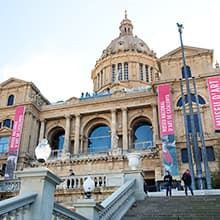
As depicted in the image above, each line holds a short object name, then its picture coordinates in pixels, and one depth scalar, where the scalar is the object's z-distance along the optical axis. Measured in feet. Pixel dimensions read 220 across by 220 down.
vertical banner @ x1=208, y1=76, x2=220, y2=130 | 84.44
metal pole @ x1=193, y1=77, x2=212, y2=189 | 53.38
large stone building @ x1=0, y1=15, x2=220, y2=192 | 88.74
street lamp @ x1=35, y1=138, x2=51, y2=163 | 18.31
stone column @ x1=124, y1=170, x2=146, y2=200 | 42.00
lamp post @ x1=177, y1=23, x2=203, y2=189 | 55.85
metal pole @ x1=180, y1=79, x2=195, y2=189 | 57.18
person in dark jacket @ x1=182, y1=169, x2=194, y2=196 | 47.88
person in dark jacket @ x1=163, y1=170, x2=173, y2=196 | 46.47
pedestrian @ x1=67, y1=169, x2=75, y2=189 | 50.06
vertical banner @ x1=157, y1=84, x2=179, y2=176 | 81.20
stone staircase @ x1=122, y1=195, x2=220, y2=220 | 30.22
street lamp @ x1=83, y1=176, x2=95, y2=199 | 28.67
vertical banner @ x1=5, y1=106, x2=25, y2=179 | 93.91
